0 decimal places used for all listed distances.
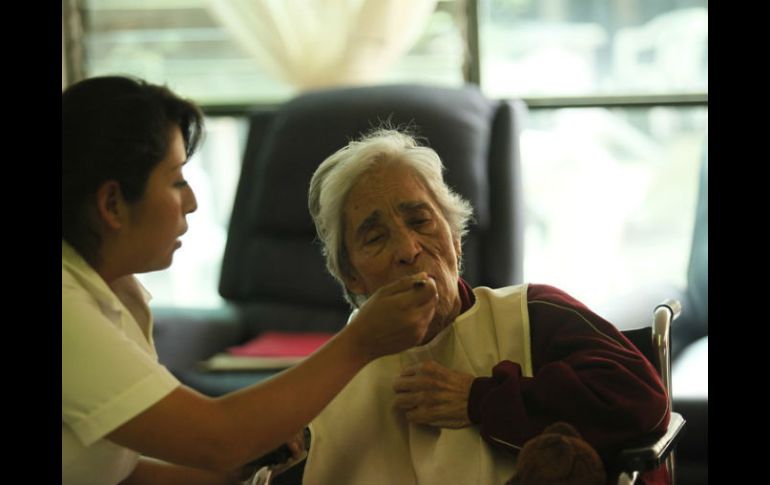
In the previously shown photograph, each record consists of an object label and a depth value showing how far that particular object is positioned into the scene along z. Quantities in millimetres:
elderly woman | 2472
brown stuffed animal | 2455
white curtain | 3474
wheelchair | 2475
